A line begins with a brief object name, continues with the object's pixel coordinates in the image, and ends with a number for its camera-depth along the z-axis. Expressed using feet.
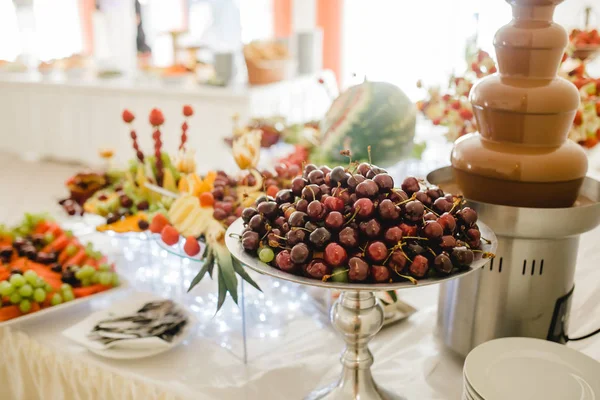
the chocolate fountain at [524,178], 2.25
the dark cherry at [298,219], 1.83
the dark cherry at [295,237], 1.79
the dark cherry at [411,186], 1.98
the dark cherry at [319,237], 1.76
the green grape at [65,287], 3.02
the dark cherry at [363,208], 1.78
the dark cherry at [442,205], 1.95
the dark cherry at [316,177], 2.03
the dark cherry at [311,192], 1.91
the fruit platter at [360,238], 1.72
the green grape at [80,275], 3.13
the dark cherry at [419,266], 1.71
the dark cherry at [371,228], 1.77
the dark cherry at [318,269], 1.70
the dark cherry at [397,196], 1.89
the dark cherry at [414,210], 1.81
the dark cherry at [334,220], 1.78
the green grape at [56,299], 2.95
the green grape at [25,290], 2.86
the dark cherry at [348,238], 1.77
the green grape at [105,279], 3.13
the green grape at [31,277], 2.93
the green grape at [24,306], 2.88
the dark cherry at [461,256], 1.76
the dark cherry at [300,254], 1.71
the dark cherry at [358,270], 1.69
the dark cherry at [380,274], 1.70
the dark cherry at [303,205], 1.88
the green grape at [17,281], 2.86
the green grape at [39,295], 2.89
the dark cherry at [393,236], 1.76
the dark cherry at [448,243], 1.78
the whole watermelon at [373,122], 3.55
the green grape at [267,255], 1.80
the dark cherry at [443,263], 1.72
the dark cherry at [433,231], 1.79
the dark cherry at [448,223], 1.85
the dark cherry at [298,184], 2.04
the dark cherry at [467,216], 1.90
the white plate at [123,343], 2.60
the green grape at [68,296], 2.99
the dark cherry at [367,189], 1.83
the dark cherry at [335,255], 1.71
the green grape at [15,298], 2.86
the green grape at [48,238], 3.58
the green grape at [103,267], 3.21
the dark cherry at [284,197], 2.04
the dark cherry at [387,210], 1.79
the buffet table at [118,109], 9.36
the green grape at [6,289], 2.84
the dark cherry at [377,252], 1.72
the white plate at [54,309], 2.83
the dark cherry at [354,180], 1.91
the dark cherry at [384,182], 1.88
